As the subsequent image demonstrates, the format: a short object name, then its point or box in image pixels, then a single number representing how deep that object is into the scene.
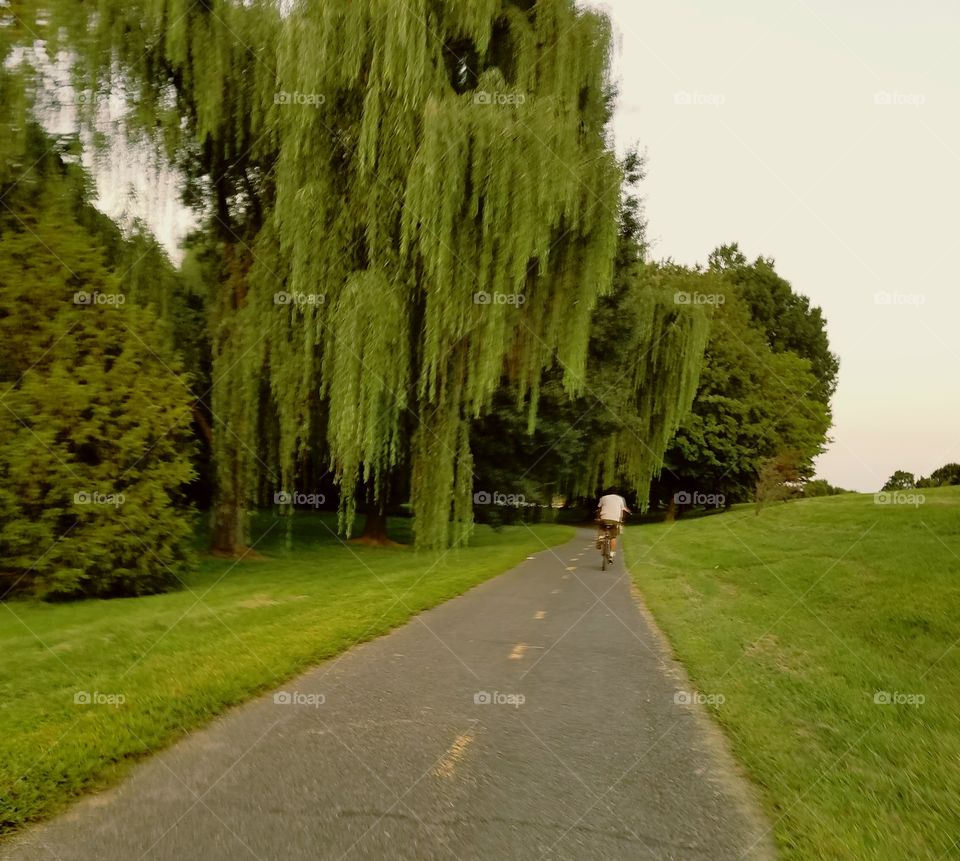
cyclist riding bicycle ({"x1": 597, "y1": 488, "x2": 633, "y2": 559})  15.46
